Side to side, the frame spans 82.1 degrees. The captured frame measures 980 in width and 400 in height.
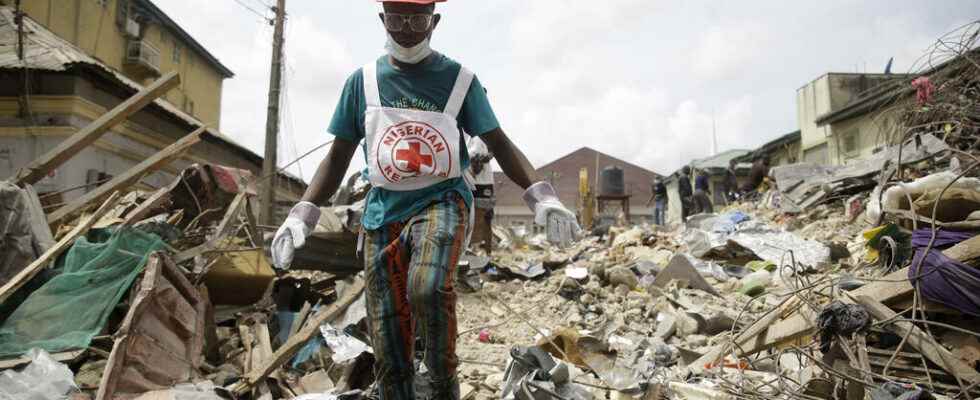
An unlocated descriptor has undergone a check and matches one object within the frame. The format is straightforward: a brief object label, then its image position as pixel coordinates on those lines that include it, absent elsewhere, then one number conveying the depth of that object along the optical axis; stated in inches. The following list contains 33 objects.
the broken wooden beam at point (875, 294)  99.3
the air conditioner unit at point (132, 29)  717.9
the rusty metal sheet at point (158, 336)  119.2
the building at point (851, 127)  648.7
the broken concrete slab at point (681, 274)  225.9
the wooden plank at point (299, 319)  169.3
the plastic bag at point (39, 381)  112.5
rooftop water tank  999.6
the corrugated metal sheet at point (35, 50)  391.2
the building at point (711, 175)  995.7
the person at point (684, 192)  593.6
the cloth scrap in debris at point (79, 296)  131.0
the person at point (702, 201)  536.4
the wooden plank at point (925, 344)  88.3
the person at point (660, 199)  645.9
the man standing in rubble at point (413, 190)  77.9
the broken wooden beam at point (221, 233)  163.2
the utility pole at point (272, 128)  460.4
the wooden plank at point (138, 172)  192.7
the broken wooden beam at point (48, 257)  137.6
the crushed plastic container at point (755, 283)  217.6
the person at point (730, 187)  642.3
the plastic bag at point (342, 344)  137.3
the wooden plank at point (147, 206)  174.4
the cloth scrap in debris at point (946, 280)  93.3
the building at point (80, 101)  399.2
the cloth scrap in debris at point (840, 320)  94.4
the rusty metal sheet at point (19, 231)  150.2
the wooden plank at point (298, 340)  129.7
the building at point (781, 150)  906.1
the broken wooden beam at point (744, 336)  123.8
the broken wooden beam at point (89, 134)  181.0
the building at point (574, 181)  1562.5
